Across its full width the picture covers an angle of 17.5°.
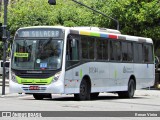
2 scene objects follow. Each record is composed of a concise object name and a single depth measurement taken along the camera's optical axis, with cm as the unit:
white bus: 2041
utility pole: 2498
